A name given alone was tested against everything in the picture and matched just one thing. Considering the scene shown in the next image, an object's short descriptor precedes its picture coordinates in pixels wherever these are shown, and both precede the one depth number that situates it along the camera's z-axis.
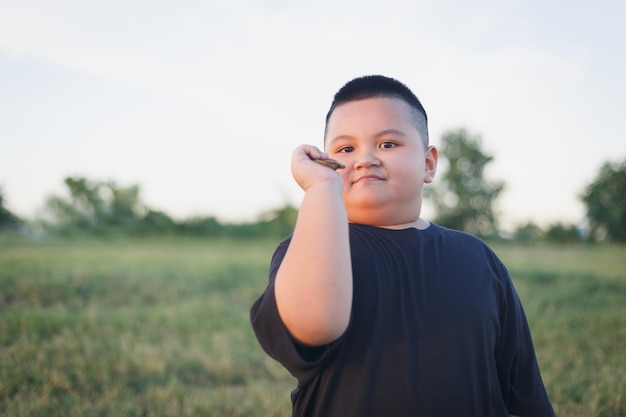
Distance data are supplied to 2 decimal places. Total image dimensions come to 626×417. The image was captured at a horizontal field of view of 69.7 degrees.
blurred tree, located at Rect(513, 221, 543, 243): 26.86
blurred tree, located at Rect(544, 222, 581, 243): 25.52
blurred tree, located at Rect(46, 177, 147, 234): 14.53
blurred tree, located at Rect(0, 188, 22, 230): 10.63
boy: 0.97
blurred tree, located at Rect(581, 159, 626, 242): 9.97
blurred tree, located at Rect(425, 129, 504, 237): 30.99
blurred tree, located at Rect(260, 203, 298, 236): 19.70
